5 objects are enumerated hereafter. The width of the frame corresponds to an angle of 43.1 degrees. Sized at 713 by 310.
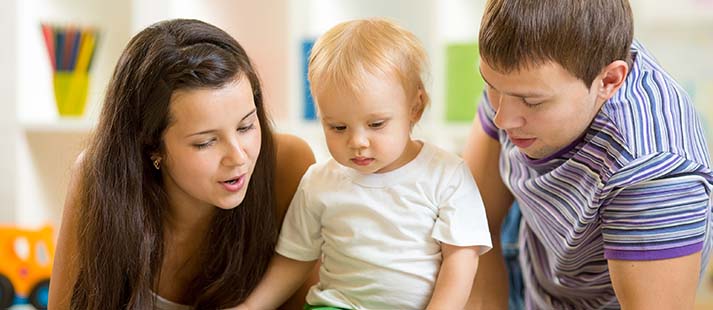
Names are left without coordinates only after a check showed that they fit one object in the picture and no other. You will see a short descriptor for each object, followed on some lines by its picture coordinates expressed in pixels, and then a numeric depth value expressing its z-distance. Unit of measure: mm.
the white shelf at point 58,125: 2645
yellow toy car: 2357
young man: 1271
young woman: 1344
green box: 2426
